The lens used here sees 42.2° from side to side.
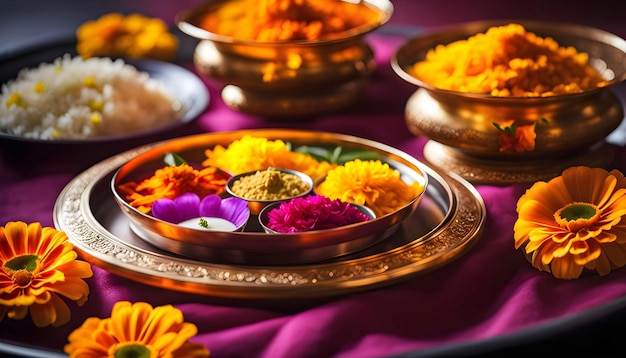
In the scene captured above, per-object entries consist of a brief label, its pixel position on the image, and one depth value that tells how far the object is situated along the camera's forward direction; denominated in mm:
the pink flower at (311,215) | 860
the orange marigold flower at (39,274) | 781
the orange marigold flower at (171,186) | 956
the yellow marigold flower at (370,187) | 944
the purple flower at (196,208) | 918
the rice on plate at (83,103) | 1203
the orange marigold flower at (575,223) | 841
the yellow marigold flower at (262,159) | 1029
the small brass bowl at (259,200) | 921
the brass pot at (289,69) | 1258
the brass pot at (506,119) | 1051
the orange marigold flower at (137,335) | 708
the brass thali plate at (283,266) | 799
